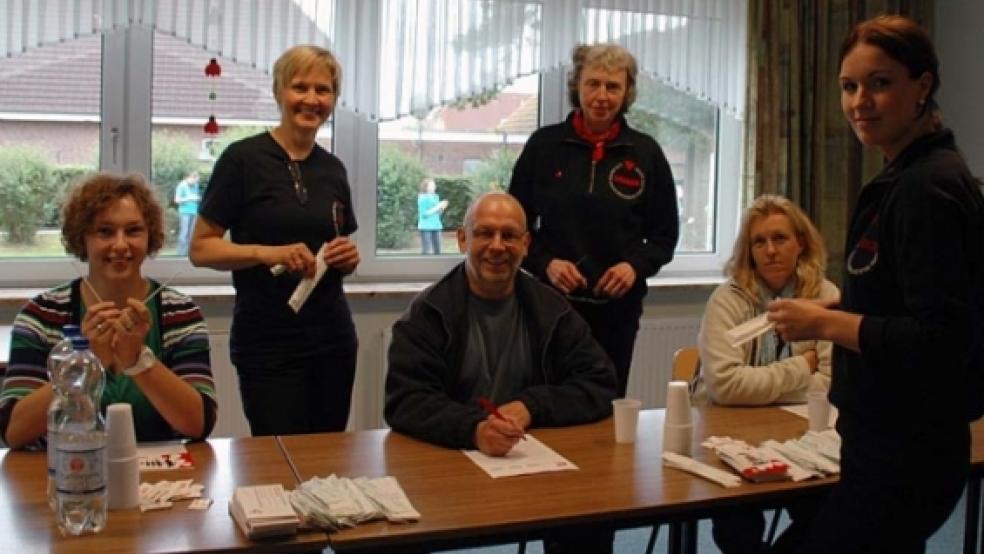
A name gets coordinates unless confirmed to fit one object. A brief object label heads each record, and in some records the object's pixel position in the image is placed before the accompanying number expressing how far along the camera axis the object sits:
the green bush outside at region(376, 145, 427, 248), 4.37
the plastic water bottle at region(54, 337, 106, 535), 1.66
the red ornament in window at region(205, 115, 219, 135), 4.02
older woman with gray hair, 3.07
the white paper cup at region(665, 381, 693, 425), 2.27
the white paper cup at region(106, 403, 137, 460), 1.81
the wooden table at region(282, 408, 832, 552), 1.80
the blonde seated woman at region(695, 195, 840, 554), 2.72
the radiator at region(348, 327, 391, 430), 4.17
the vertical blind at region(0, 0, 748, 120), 3.78
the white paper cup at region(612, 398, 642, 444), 2.31
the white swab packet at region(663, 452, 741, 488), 2.08
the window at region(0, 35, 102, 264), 3.85
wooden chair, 3.17
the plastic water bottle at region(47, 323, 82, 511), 1.76
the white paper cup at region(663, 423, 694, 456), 2.25
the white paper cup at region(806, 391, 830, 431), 2.46
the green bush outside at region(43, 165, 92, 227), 3.95
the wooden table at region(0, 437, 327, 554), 1.65
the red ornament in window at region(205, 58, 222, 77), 3.95
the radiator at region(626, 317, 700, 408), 4.57
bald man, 2.44
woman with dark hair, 1.63
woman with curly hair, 2.07
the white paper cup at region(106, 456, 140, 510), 1.79
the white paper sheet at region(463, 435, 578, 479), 2.10
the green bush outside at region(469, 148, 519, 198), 4.50
